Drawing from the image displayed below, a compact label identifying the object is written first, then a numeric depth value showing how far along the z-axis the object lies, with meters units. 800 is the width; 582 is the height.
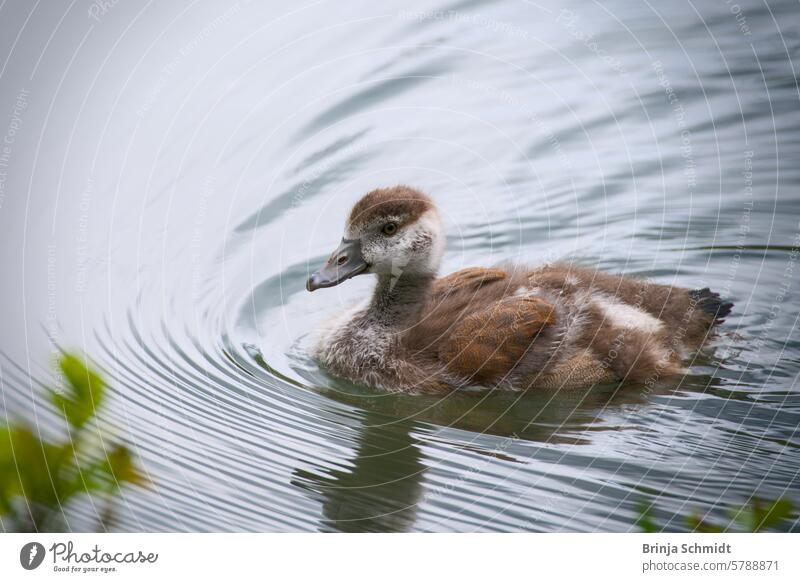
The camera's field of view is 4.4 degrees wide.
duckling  6.13
